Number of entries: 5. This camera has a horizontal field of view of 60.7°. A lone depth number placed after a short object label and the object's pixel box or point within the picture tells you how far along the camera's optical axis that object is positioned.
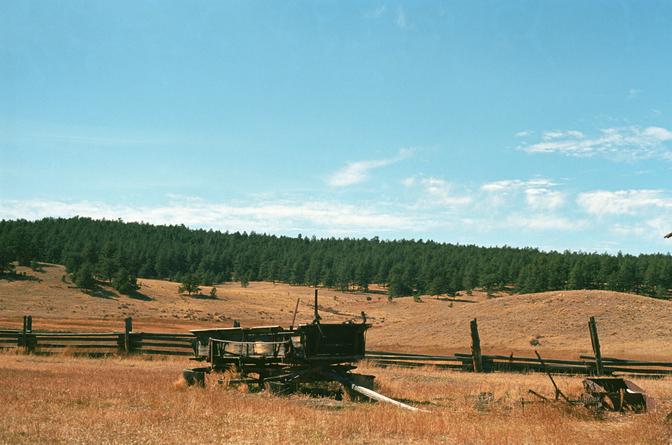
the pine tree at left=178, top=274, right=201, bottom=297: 101.75
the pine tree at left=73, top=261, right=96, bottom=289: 87.31
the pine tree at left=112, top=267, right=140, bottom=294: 90.69
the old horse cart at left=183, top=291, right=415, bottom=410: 14.09
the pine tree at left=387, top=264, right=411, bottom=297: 135.00
